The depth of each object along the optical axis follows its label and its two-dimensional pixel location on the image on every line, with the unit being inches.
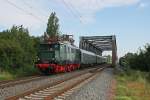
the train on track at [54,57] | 1295.5
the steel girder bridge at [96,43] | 3769.7
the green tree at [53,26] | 3899.6
